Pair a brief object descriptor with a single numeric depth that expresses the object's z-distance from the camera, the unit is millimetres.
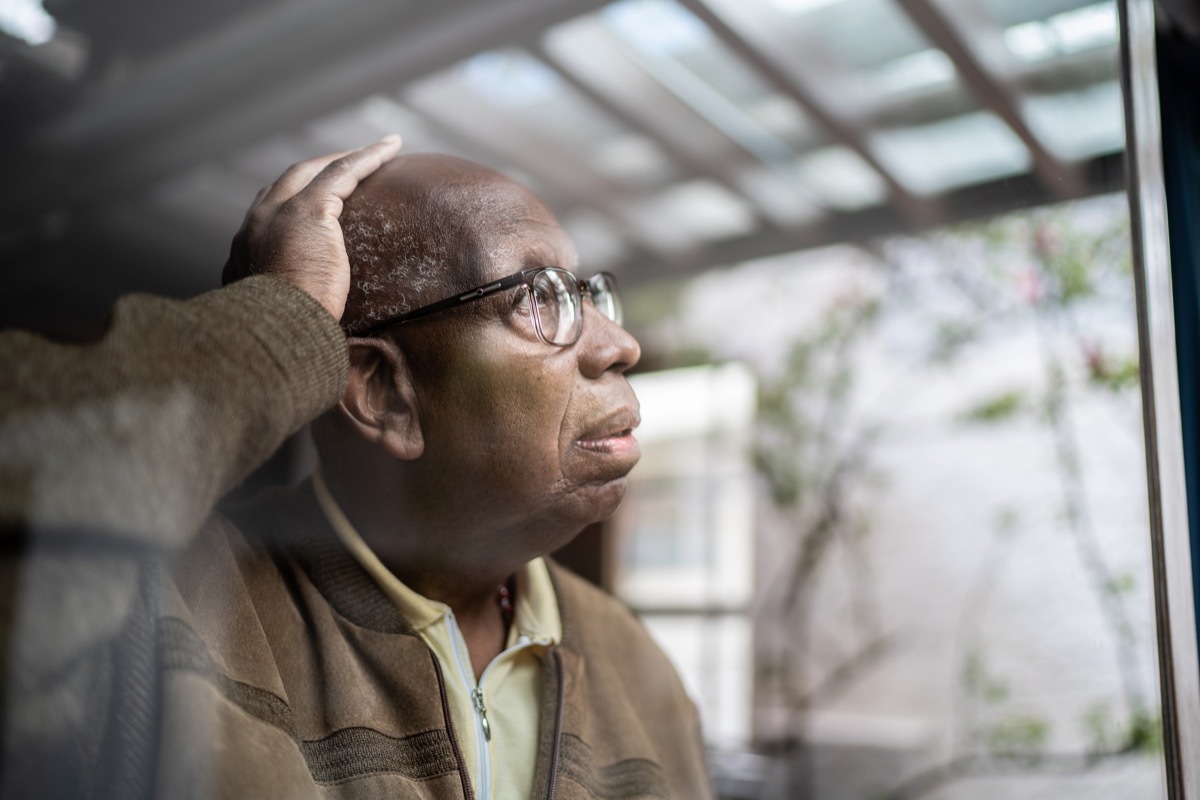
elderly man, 626
